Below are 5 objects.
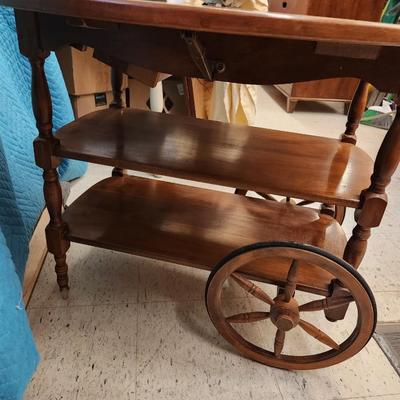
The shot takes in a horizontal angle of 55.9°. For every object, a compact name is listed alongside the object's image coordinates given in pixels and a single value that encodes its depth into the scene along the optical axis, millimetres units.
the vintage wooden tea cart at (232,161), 565
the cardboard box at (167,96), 1816
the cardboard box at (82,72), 1514
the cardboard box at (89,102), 1637
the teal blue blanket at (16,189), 647
